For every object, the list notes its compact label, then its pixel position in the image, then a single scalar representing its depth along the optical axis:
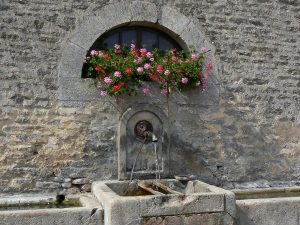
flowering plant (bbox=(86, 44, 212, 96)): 5.40
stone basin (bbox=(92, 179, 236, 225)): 3.68
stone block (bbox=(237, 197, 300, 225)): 4.06
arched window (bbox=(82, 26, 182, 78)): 5.80
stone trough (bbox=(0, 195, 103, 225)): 3.59
